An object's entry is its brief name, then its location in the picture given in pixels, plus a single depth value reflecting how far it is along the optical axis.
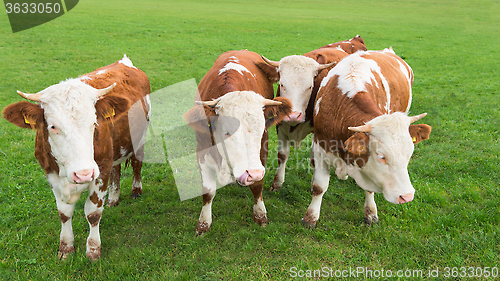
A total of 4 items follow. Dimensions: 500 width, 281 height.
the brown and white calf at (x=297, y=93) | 5.65
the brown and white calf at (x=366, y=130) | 3.76
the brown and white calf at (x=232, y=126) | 3.91
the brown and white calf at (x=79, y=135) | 3.38
